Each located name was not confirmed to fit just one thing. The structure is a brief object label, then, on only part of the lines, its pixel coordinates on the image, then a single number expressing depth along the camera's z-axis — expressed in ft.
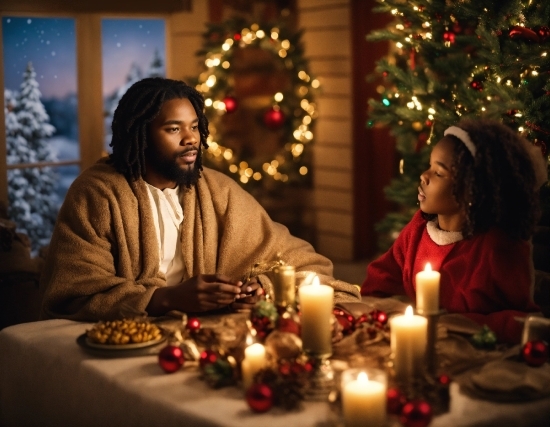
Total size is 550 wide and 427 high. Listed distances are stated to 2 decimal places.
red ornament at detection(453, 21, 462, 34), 13.17
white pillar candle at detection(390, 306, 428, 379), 6.42
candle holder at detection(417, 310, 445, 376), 6.77
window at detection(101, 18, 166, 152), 18.86
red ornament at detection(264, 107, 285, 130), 20.30
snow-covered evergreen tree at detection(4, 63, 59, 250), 17.42
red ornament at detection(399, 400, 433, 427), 5.86
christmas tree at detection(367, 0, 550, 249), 11.46
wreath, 19.72
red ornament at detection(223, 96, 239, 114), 19.65
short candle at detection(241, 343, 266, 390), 6.62
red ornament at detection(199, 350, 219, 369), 7.09
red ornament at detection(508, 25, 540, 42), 11.46
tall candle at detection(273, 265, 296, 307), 7.32
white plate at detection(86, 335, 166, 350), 7.43
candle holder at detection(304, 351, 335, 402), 6.46
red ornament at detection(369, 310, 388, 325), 7.93
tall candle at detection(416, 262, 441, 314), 6.78
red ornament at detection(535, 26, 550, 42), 11.51
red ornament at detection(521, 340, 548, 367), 7.00
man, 9.05
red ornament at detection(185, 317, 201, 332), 7.82
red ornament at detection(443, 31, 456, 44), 13.10
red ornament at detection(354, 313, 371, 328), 7.93
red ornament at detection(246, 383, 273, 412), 6.22
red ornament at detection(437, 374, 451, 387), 6.39
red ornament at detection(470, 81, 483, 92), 12.68
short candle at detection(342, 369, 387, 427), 5.65
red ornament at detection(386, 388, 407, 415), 6.07
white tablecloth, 6.21
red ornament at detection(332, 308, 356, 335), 7.91
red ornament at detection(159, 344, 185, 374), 7.08
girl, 8.13
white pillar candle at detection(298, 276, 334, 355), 6.55
